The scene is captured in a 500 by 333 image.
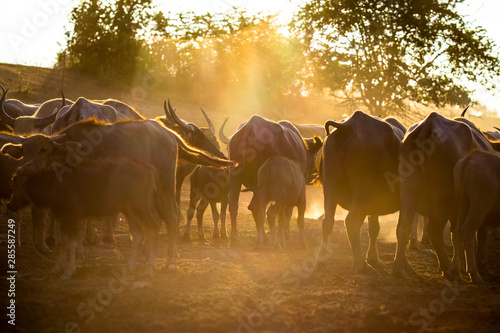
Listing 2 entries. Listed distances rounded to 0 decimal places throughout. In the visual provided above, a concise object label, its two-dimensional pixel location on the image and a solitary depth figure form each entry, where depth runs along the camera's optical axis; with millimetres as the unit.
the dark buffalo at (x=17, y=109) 17969
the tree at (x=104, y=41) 38344
